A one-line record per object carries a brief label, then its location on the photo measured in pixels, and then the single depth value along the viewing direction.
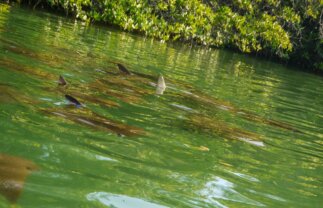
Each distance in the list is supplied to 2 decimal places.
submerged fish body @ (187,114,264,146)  4.57
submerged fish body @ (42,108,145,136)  3.79
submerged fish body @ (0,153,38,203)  2.24
